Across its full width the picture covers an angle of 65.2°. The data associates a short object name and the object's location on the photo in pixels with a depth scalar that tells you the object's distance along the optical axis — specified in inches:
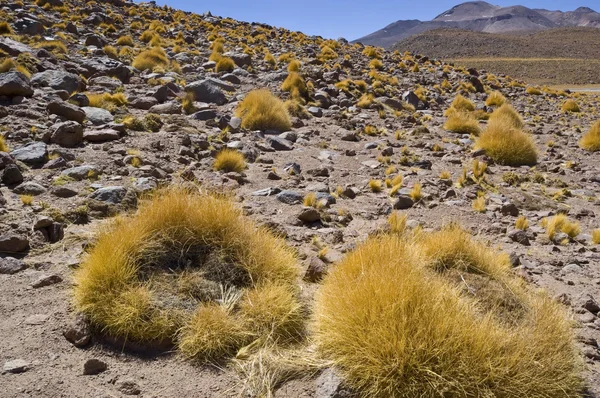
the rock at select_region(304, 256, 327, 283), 154.9
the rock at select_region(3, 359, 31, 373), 105.7
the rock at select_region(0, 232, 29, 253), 148.5
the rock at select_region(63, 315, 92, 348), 116.5
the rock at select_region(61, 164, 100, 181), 210.8
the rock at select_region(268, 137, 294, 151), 327.6
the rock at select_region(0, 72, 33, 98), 288.0
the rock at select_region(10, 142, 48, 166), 219.0
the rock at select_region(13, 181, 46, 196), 188.9
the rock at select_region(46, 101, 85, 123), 279.6
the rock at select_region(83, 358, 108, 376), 108.6
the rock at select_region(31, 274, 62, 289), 135.7
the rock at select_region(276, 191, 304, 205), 229.0
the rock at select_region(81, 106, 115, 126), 290.2
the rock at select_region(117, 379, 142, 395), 104.4
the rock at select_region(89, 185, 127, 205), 190.4
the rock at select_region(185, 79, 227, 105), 404.3
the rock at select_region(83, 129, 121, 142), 260.1
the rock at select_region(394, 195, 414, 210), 240.3
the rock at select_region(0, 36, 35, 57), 372.2
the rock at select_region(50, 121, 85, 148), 245.6
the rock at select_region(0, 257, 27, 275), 141.2
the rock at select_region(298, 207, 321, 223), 206.1
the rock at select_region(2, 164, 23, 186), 194.9
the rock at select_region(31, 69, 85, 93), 326.8
